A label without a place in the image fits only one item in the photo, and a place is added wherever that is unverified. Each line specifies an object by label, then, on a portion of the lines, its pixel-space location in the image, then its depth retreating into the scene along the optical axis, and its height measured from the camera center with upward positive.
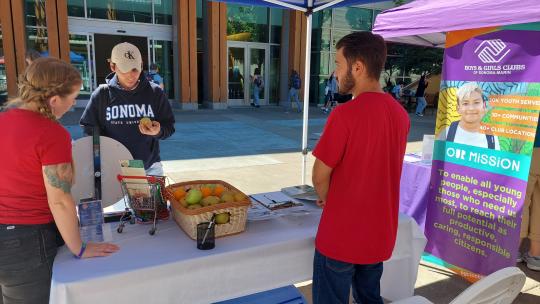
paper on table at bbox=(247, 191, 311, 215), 2.26 -0.69
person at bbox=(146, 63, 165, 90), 11.35 +0.23
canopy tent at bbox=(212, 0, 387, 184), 3.72 +0.74
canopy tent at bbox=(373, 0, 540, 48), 2.67 +0.53
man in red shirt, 1.67 -0.36
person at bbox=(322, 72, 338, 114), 15.38 -0.37
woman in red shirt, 1.51 -0.38
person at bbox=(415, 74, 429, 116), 15.25 -0.48
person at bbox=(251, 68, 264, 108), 15.96 -0.03
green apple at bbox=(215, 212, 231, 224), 1.87 -0.61
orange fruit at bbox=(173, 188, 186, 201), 2.02 -0.55
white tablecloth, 1.58 -0.76
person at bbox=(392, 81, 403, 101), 16.81 -0.25
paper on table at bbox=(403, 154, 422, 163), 4.04 -0.74
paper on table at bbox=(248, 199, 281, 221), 2.10 -0.68
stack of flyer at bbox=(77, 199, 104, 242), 1.89 -0.64
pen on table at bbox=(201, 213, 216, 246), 1.78 -0.64
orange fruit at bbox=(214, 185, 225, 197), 2.04 -0.54
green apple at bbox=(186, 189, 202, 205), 1.91 -0.53
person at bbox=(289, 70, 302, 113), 15.42 -0.13
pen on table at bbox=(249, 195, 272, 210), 2.28 -0.69
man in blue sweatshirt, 2.79 -0.19
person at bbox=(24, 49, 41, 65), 4.11 +0.26
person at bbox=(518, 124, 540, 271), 3.29 -1.06
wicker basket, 1.82 -0.61
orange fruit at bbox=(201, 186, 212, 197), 2.00 -0.53
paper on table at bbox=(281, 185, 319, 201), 2.50 -0.69
